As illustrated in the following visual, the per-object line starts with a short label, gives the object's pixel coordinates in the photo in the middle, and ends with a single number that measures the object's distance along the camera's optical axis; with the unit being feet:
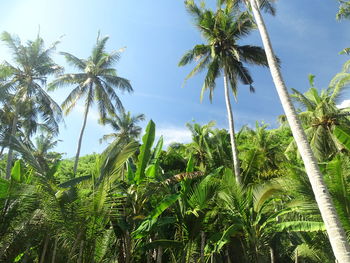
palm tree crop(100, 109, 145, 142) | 84.28
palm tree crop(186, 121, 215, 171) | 71.20
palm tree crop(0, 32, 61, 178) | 56.54
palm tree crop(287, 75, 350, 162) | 51.75
